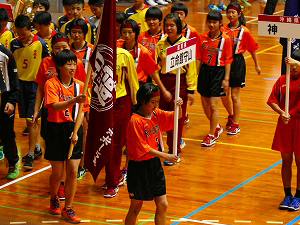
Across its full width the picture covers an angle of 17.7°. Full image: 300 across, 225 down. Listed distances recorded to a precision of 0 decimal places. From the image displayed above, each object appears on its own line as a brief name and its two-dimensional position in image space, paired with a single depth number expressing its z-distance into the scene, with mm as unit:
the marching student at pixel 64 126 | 11067
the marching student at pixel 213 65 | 15318
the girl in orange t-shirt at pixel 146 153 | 9770
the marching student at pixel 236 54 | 16461
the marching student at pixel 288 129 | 11514
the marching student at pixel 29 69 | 14106
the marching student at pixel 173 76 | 13958
